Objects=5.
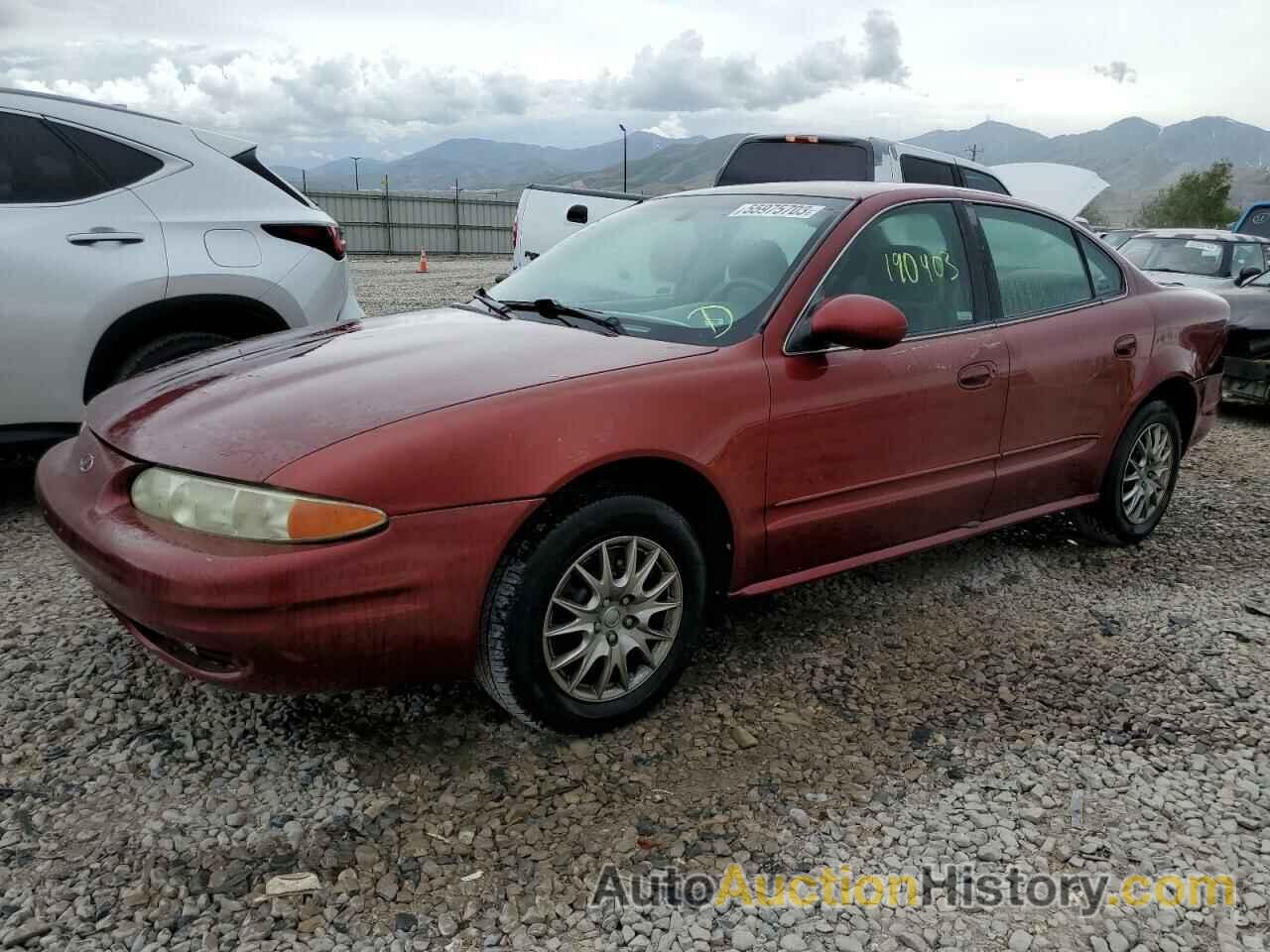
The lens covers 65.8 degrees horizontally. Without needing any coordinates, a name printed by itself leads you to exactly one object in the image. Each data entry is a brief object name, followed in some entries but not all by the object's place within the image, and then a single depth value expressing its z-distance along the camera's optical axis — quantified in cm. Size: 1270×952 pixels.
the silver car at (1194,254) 1012
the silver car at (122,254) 400
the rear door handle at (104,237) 406
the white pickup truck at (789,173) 790
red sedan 228
